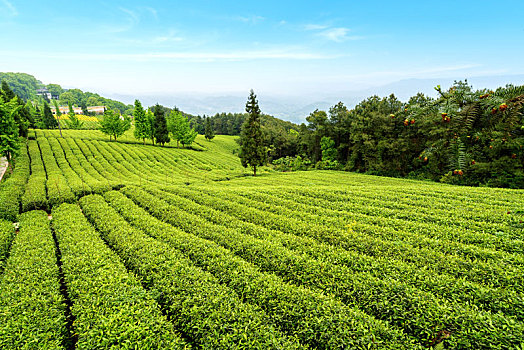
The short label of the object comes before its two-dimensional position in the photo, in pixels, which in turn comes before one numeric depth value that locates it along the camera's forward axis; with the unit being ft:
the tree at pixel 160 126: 178.81
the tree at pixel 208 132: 266.77
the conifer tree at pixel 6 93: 154.92
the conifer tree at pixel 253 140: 102.71
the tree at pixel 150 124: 174.56
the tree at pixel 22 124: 118.12
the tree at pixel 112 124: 166.90
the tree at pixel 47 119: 215.92
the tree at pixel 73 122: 226.79
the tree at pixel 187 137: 191.42
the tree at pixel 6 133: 69.67
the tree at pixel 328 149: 144.87
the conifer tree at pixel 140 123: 166.47
